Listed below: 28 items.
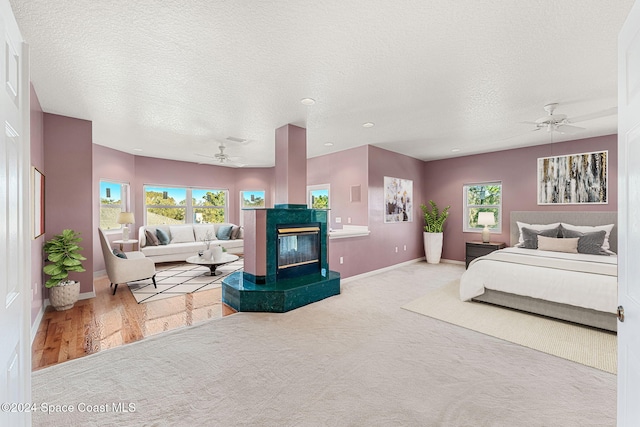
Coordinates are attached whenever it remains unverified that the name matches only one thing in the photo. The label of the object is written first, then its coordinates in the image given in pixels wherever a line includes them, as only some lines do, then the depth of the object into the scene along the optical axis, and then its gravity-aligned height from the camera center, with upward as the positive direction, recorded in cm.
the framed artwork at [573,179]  502 +60
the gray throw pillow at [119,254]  445 -66
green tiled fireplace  360 -78
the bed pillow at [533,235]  507 -43
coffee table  521 -90
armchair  426 -85
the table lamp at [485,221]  593 -20
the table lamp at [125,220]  590 -16
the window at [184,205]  714 +19
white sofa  629 -74
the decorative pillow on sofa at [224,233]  752 -56
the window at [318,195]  650 +39
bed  301 -86
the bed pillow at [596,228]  461 -30
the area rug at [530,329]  256 -128
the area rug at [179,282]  434 -124
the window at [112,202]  600 +23
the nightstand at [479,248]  582 -77
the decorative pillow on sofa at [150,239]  641 -60
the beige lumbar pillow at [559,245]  460 -55
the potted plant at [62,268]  354 -70
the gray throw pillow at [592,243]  449 -51
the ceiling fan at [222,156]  550 +110
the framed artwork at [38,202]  301 +13
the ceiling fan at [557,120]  353 +116
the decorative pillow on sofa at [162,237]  661 -58
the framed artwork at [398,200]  600 +27
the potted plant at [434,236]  674 -58
